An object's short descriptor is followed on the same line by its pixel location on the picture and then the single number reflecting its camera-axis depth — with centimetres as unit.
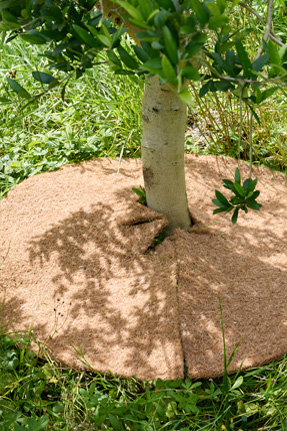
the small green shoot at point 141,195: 105
